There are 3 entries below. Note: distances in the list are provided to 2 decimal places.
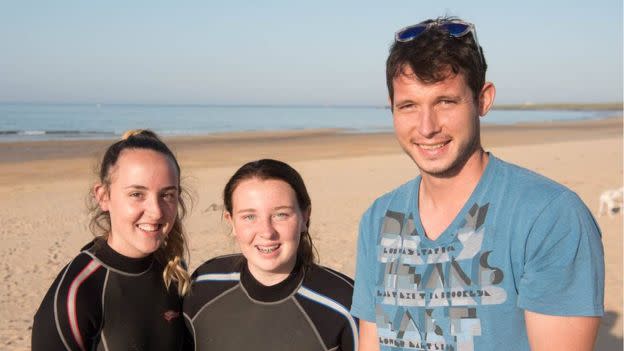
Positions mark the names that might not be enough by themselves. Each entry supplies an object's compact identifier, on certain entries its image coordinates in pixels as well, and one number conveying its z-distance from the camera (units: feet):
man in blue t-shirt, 6.38
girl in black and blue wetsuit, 10.64
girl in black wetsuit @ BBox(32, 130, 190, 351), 9.78
